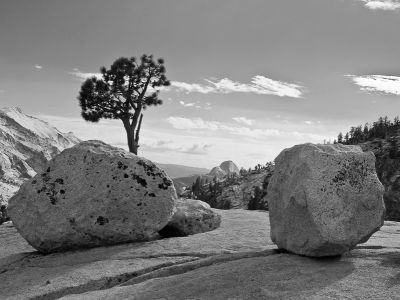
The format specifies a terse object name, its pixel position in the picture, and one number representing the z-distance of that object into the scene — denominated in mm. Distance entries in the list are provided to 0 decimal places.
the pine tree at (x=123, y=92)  38969
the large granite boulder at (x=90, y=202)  16422
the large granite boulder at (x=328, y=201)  11750
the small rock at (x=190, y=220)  18688
